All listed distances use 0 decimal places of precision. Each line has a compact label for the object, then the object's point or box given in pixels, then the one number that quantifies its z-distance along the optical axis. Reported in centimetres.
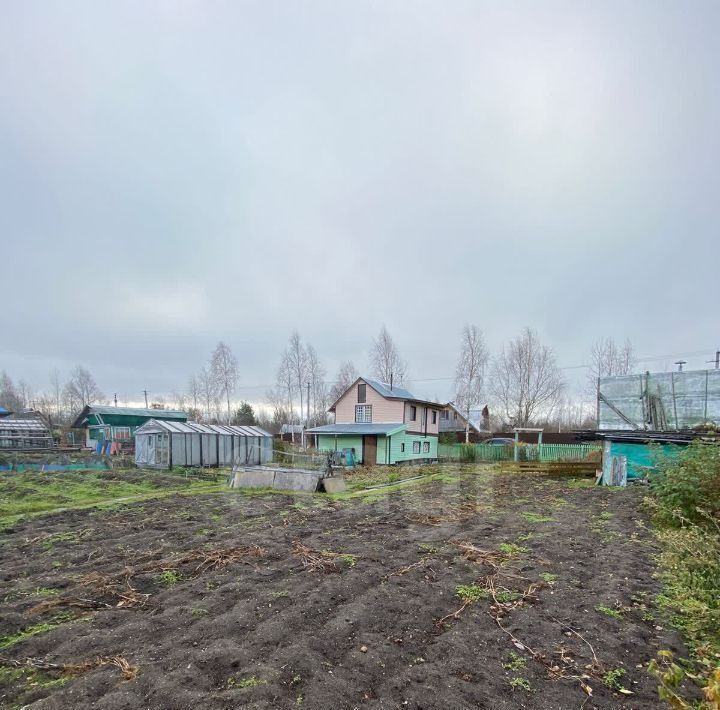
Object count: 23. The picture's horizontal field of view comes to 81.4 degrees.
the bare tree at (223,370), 4472
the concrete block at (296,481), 1466
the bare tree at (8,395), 6606
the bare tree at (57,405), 6452
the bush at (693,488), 749
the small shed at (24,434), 2445
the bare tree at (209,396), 4662
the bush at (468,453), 2816
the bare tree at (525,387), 3475
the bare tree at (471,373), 3597
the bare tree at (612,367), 3397
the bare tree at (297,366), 4131
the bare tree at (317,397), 4399
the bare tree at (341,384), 5141
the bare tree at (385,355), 4197
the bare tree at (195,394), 5594
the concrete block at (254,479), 1495
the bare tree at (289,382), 4150
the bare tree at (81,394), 6525
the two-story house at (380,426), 2714
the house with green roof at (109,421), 3325
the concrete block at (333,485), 1471
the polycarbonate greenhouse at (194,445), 2000
